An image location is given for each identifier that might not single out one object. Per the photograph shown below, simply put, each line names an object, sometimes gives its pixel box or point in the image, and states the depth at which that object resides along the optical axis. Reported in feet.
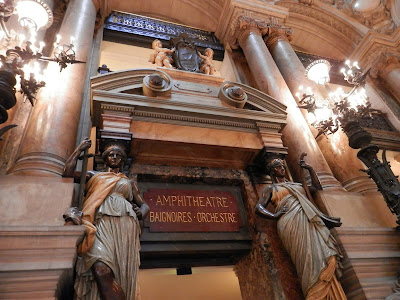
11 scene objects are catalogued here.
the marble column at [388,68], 26.53
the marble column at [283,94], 15.35
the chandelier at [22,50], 8.75
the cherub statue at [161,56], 19.32
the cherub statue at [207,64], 20.17
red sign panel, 12.48
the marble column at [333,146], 16.03
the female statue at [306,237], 9.82
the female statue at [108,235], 7.80
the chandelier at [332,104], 14.24
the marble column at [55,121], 10.46
